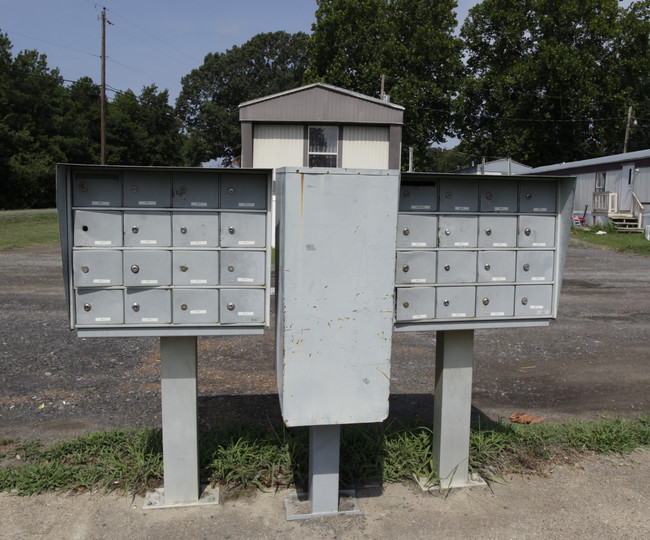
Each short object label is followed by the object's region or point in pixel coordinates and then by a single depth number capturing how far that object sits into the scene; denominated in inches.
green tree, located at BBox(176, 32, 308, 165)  2331.4
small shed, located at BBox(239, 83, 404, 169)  599.5
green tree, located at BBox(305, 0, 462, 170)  1466.5
